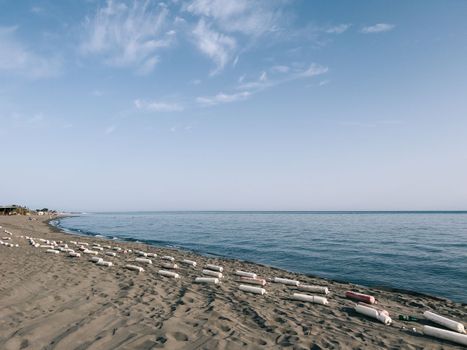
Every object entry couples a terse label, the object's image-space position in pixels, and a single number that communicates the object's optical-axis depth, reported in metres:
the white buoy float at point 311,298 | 11.90
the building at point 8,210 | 98.19
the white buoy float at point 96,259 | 18.59
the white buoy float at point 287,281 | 15.44
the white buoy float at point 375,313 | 9.83
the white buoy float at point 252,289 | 13.01
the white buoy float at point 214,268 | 18.46
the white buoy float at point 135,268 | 16.69
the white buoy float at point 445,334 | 8.30
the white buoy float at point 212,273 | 16.19
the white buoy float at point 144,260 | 19.59
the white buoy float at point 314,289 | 13.96
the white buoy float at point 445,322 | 9.30
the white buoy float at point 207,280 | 14.48
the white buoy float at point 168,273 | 15.69
